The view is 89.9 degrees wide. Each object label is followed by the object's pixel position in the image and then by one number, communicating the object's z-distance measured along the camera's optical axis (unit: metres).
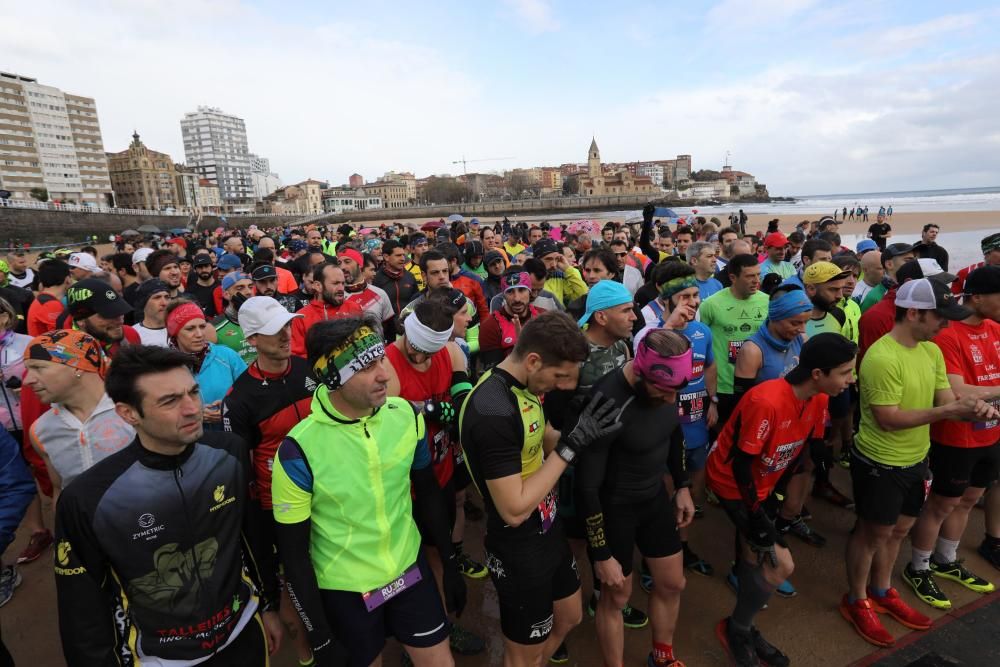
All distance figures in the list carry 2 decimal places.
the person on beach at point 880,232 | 12.42
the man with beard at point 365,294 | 5.82
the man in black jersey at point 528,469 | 2.32
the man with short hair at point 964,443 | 3.57
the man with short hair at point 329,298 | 5.30
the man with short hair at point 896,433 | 3.19
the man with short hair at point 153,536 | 1.91
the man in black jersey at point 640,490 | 2.58
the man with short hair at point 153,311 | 4.50
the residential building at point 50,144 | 74.62
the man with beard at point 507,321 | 4.62
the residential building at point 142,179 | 98.81
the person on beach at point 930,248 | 6.98
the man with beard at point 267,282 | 5.64
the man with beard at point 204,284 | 7.20
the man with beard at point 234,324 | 4.72
